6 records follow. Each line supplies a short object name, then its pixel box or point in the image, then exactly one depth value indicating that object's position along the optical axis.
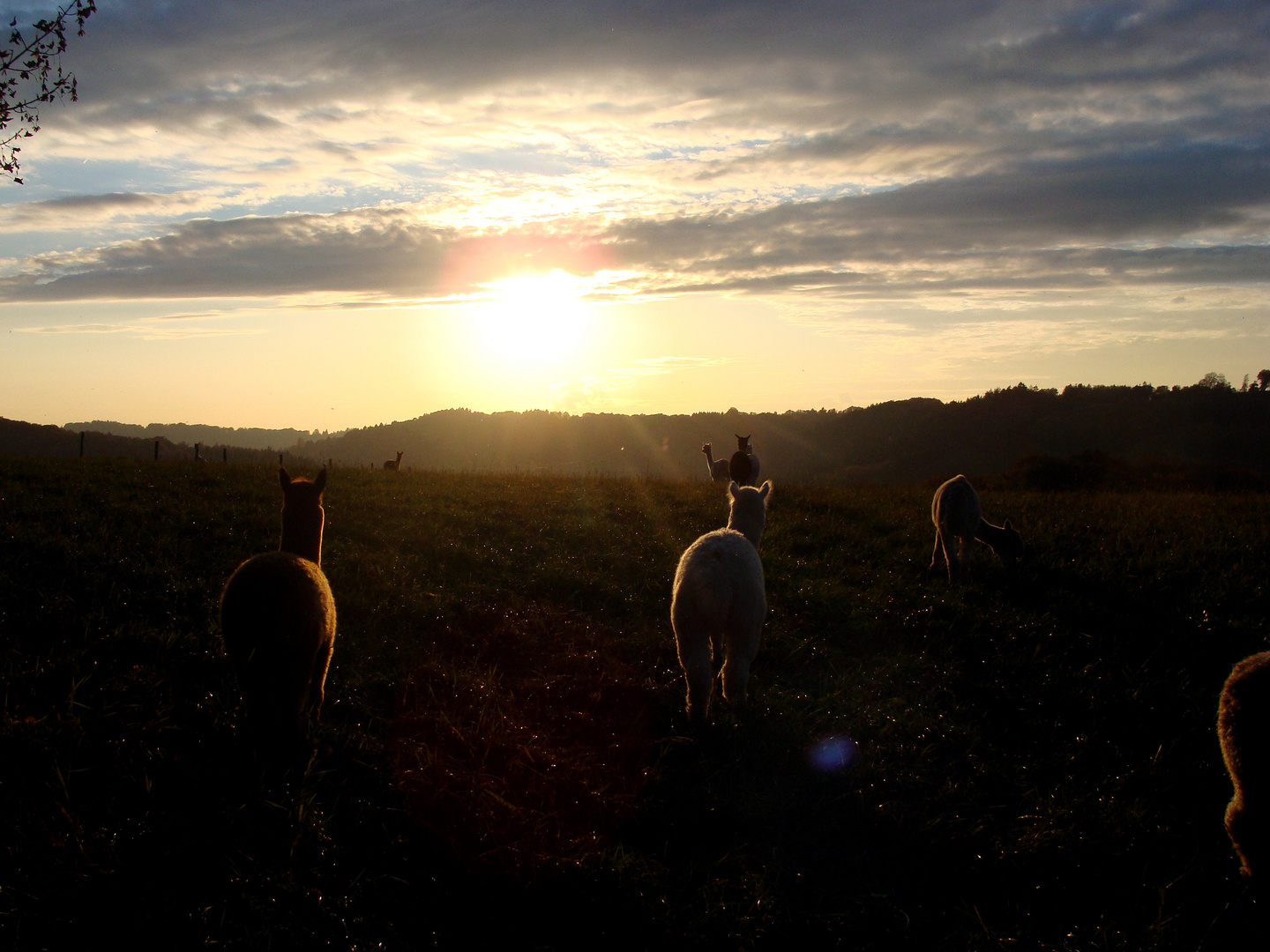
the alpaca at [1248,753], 4.30
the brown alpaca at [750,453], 17.42
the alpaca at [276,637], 4.75
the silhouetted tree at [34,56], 6.50
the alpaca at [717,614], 5.92
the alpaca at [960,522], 10.32
